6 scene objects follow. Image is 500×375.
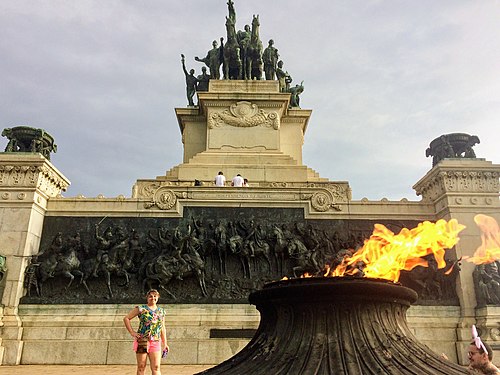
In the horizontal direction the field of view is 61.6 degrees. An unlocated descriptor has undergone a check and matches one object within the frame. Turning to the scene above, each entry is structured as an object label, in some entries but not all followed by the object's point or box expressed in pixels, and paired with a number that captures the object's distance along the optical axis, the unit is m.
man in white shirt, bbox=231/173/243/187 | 16.19
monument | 12.91
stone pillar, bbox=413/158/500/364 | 14.29
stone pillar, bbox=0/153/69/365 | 12.83
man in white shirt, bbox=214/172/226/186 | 16.26
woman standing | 6.60
